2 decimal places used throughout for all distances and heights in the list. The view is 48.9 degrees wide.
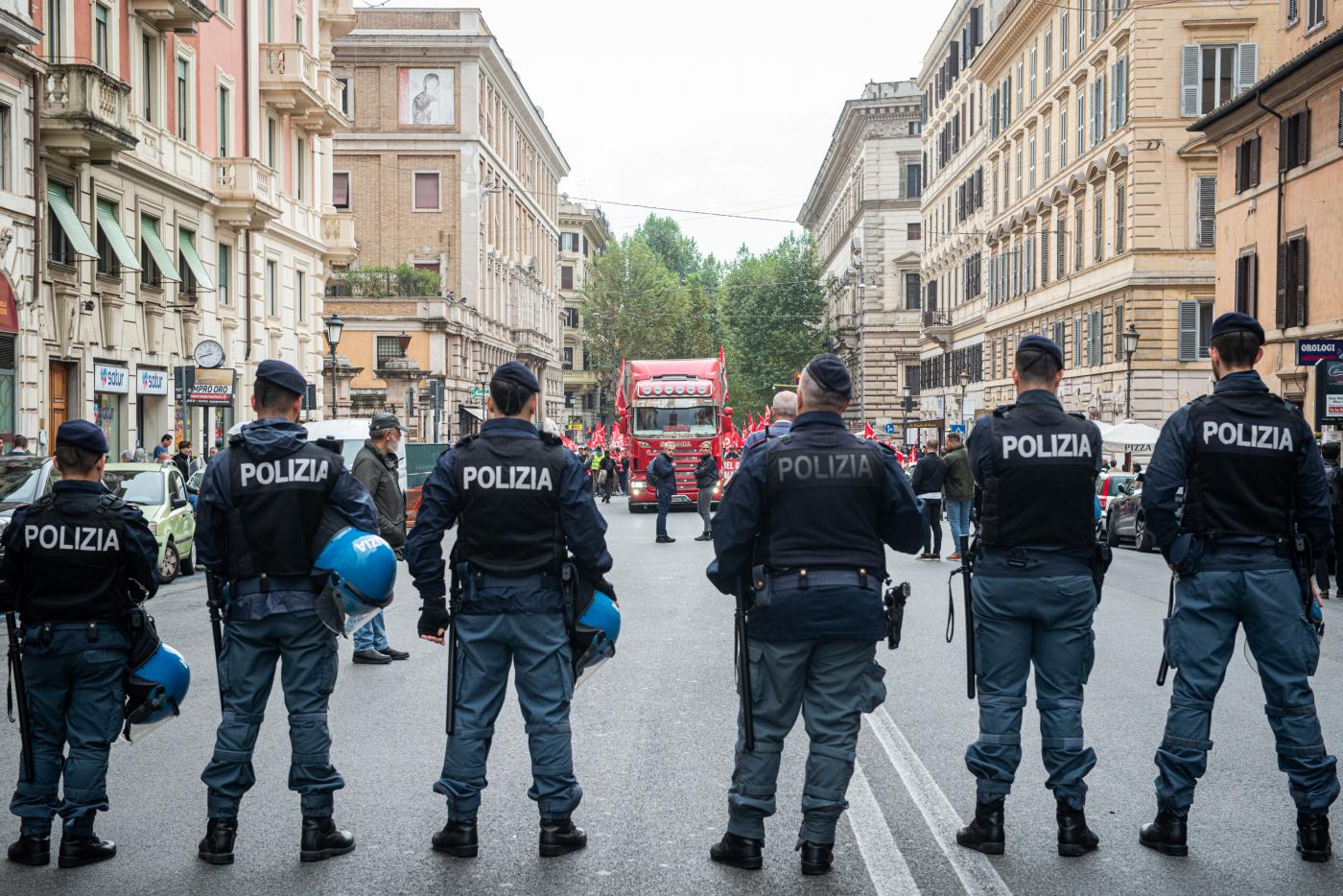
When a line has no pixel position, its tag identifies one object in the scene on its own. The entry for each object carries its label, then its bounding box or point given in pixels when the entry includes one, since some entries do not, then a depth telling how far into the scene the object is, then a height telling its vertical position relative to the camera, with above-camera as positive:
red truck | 35.97 +0.04
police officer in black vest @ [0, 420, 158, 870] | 5.61 -0.87
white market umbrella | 32.31 -0.48
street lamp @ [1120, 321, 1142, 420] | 36.77 +1.62
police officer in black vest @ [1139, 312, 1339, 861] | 5.70 -0.54
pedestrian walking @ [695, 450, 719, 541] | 24.73 -1.17
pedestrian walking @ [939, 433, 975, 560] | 19.22 -0.94
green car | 17.08 -1.09
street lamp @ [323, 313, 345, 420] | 32.44 +1.85
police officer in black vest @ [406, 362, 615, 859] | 5.74 -0.62
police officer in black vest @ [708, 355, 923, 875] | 5.42 -0.67
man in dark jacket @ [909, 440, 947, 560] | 19.78 -0.97
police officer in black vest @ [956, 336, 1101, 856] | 5.69 -0.67
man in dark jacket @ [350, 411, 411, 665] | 11.04 -0.50
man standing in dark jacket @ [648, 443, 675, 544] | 25.08 -1.15
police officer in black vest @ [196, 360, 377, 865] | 5.68 -0.66
